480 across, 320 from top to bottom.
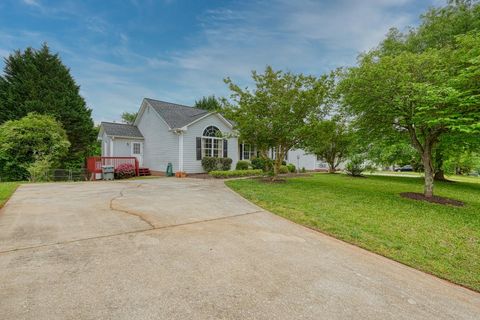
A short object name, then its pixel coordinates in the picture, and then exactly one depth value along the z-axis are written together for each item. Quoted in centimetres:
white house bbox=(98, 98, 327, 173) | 1443
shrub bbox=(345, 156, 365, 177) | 1709
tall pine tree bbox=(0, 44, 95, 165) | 1761
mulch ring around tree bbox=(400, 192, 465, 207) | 754
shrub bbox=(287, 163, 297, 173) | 1880
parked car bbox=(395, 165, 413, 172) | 3659
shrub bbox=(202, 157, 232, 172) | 1486
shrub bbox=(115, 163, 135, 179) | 1366
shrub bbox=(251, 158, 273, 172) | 1781
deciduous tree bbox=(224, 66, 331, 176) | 1030
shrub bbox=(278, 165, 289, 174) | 1771
